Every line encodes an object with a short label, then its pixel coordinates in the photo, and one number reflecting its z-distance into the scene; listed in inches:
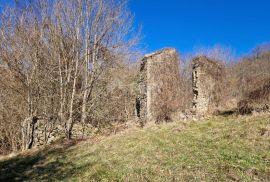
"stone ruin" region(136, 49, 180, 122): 293.9
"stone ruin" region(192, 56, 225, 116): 282.0
